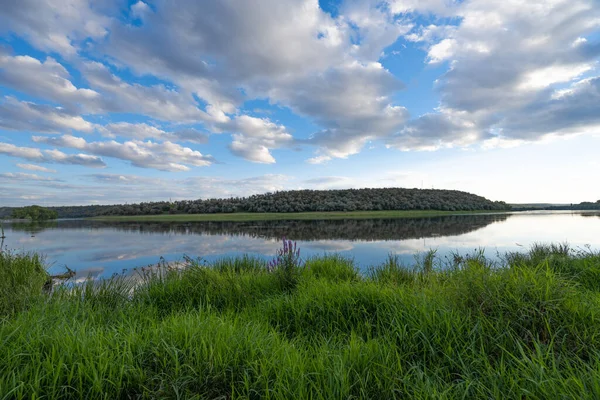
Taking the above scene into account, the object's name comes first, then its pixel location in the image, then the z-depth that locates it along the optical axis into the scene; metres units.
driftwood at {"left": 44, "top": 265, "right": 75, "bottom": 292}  9.91
